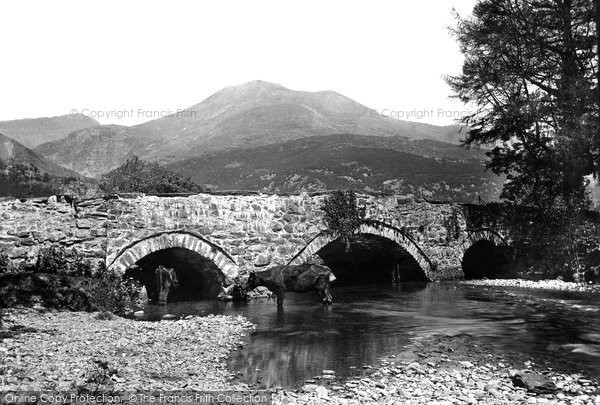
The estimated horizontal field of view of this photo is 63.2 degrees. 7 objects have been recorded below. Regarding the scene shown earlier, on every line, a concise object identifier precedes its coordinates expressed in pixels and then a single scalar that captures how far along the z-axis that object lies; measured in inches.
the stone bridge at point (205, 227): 544.4
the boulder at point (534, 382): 267.1
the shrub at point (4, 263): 515.2
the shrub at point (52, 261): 534.9
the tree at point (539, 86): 776.3
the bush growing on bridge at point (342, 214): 701.3
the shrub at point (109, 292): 512.1
